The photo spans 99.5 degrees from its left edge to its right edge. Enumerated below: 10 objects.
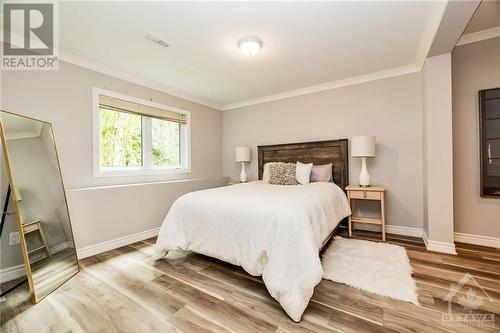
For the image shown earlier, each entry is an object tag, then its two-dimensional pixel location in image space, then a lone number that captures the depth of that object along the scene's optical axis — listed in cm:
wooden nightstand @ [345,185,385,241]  282
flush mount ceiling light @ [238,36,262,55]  223
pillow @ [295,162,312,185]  324
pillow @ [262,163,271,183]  357
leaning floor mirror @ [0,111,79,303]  185
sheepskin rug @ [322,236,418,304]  173
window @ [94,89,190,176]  285
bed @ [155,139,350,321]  151
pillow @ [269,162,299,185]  330
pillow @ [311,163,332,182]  334
